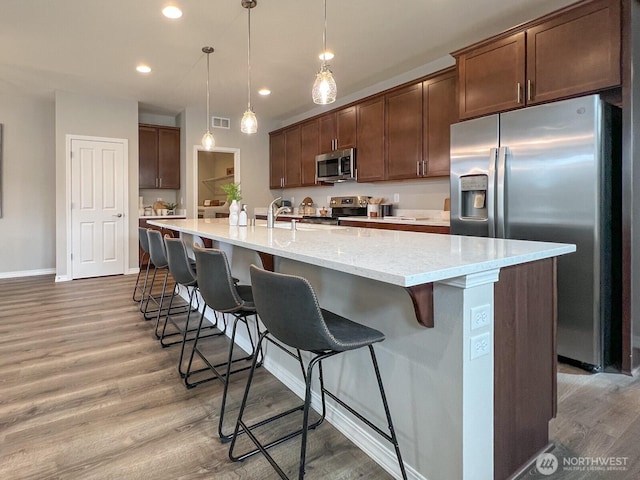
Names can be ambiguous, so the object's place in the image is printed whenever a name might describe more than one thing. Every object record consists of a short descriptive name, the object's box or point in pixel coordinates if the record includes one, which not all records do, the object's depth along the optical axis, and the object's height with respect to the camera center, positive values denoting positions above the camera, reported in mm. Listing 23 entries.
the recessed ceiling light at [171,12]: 3000 +1798
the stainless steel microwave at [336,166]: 4906 +907
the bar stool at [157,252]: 3176 -166
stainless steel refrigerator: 2354 +199
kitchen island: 1216 -414
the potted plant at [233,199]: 3289 +293
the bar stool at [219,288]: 1783 -273
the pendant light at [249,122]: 3195 +945
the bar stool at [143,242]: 3701 -95
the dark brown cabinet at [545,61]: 2346 +1201
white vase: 3273 +179
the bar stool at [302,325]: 1205 -321
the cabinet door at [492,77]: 2773 +1209
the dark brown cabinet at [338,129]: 4965 +1423
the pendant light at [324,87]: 2455 +956
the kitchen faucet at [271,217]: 2921 +119
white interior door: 5406 +370
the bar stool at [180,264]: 2430 -210
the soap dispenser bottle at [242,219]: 3117 +111
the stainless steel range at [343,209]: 5051 +308
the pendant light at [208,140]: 3895 +975
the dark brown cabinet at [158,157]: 6094 +1257
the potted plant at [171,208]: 6357 +427
